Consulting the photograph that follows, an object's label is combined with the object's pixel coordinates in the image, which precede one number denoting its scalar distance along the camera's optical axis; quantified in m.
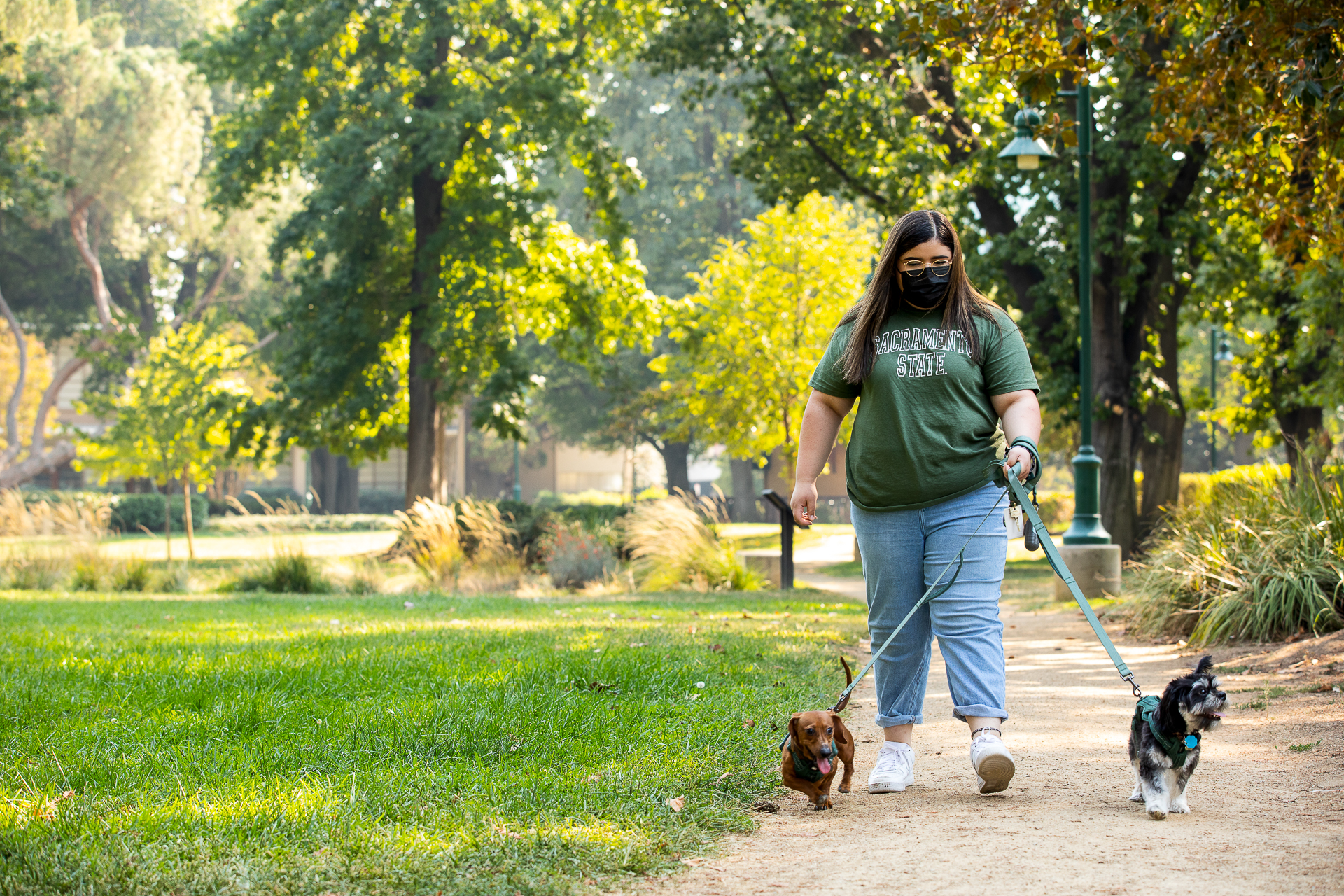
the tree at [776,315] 27.23
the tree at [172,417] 27.17
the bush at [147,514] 35.03
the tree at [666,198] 44.75
